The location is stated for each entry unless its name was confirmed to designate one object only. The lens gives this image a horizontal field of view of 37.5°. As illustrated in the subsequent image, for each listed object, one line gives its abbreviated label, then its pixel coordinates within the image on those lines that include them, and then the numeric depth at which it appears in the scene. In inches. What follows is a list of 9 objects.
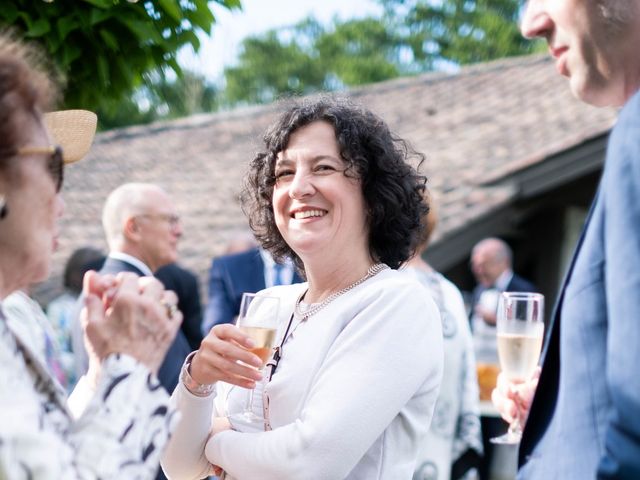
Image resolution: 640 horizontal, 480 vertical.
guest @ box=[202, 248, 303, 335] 253.1
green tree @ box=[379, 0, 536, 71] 1658.5
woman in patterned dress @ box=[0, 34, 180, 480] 68.6
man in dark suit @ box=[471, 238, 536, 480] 282.0
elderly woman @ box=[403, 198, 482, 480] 183.0
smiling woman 95.7
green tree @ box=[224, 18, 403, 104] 1855.3
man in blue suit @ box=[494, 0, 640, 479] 63.9
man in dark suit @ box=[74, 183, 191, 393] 223.3
